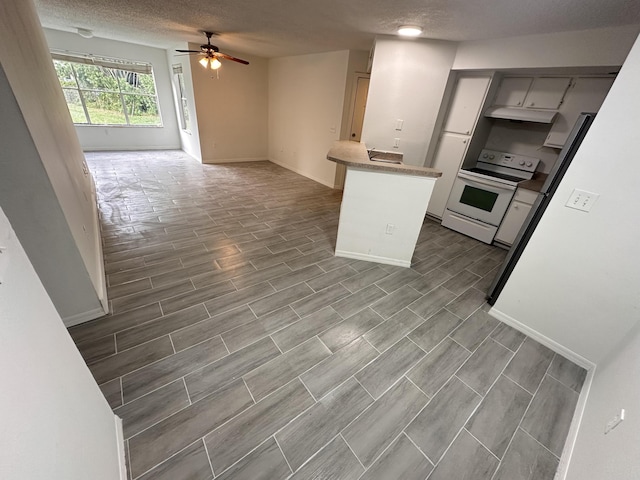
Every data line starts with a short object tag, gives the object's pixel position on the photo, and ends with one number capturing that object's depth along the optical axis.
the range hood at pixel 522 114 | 2.96
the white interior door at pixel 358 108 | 4.61
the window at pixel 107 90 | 5.63
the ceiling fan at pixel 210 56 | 4.08
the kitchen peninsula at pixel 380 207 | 2.41
